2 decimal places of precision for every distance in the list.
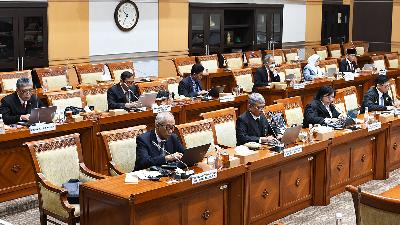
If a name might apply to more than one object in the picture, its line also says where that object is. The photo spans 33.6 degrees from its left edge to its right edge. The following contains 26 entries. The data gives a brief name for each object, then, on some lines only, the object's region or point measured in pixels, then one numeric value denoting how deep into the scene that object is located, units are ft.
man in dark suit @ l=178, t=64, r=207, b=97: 31.91
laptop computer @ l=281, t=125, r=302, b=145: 21.69
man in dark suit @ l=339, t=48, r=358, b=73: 43.04
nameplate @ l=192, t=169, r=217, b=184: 17.65
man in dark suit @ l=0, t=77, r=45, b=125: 24.40
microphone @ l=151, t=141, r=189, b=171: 19.74
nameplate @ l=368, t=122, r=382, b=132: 24.98
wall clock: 41.82
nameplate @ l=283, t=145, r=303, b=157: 21.02
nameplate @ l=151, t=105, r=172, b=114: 27.63
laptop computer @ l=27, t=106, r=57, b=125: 23.48
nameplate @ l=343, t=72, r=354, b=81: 39.00
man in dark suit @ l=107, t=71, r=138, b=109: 28.83
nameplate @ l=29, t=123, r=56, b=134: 22.81
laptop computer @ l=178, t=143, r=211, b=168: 18.37
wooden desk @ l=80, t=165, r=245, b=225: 16.30
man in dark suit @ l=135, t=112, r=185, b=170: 19.15
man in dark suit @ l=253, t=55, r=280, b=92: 35.86
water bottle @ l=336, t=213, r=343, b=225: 13.17
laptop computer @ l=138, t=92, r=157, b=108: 27.78
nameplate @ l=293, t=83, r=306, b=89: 34.94
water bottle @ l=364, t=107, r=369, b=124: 25.59
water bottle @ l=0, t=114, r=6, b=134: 22.02
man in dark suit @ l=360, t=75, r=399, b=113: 29.50
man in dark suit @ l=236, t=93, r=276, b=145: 23.39
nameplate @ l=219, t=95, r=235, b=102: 30.73
